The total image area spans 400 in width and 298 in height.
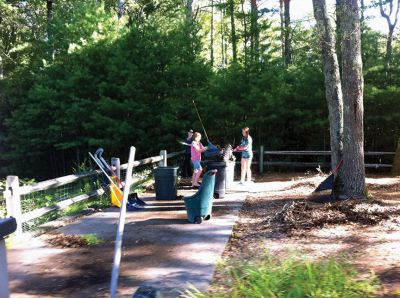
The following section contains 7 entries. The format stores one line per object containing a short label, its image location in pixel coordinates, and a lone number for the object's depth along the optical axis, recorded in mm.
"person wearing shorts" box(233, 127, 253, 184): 12641
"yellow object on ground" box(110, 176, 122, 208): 8875
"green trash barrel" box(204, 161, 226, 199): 10531
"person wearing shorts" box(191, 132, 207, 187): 11305
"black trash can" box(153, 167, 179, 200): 10258
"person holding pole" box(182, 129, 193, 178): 15156
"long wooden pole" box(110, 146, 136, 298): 2928
